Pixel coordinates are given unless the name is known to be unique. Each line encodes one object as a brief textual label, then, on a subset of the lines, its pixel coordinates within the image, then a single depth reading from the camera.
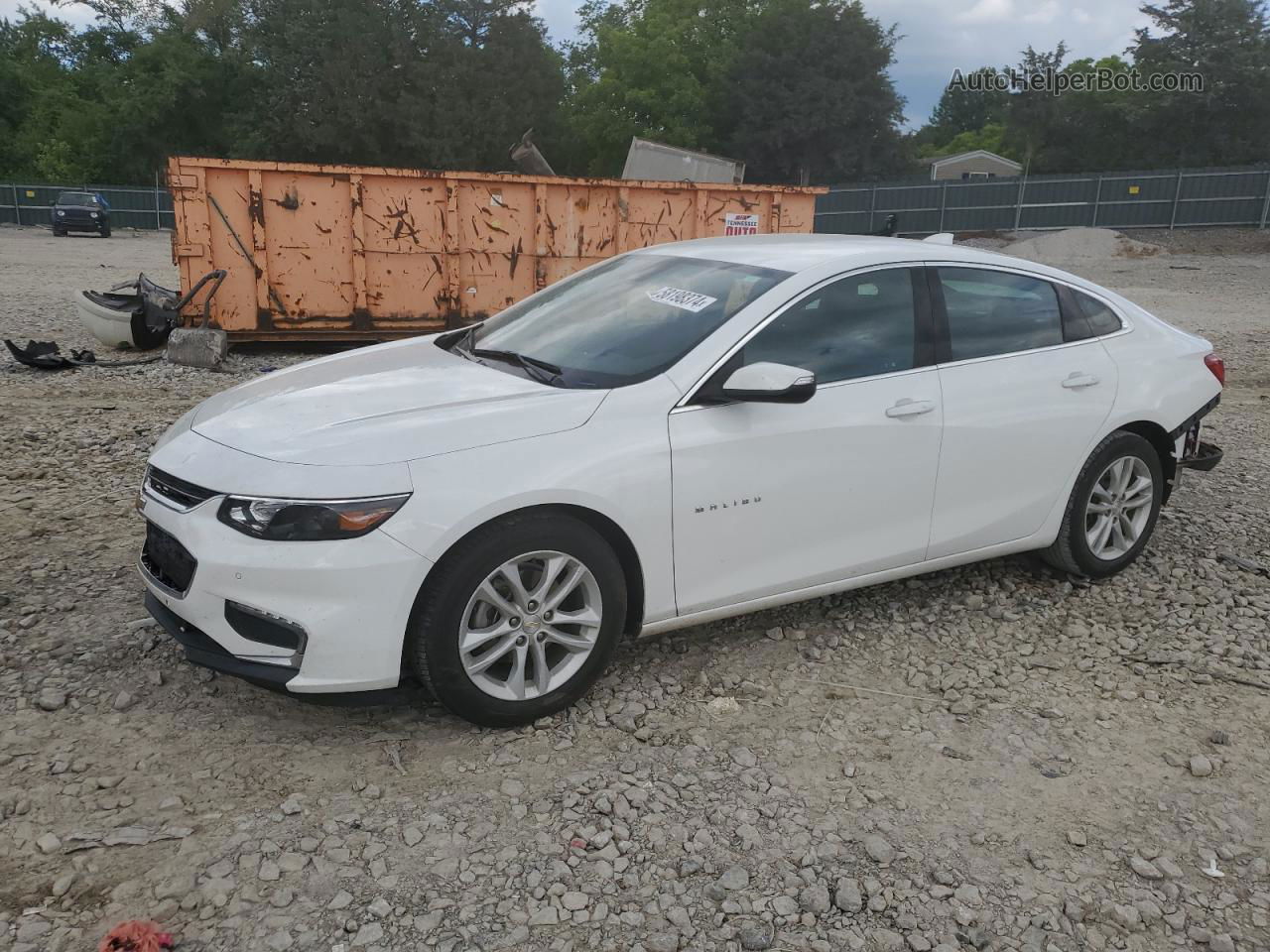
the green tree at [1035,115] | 54.41
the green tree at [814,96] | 49.12
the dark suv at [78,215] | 33.41
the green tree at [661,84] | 52.09
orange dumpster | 9.52
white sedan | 3.01
